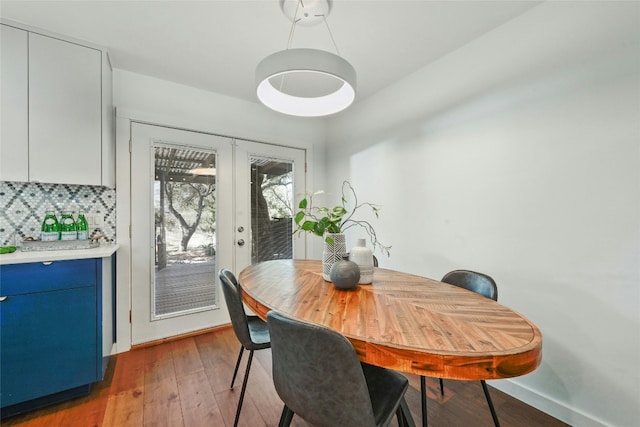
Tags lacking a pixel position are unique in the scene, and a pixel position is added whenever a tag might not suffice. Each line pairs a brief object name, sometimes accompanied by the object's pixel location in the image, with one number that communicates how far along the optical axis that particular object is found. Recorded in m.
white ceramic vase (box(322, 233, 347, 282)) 1.64
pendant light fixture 1.30
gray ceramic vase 1.42
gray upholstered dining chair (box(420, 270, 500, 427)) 1.39
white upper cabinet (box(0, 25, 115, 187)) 1.81
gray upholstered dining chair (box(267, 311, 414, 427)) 0.85
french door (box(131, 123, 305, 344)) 2.51
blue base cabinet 1.58
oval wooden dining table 0.81
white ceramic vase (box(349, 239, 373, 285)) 1.57
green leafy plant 1.60
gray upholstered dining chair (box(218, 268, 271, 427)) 1.45
